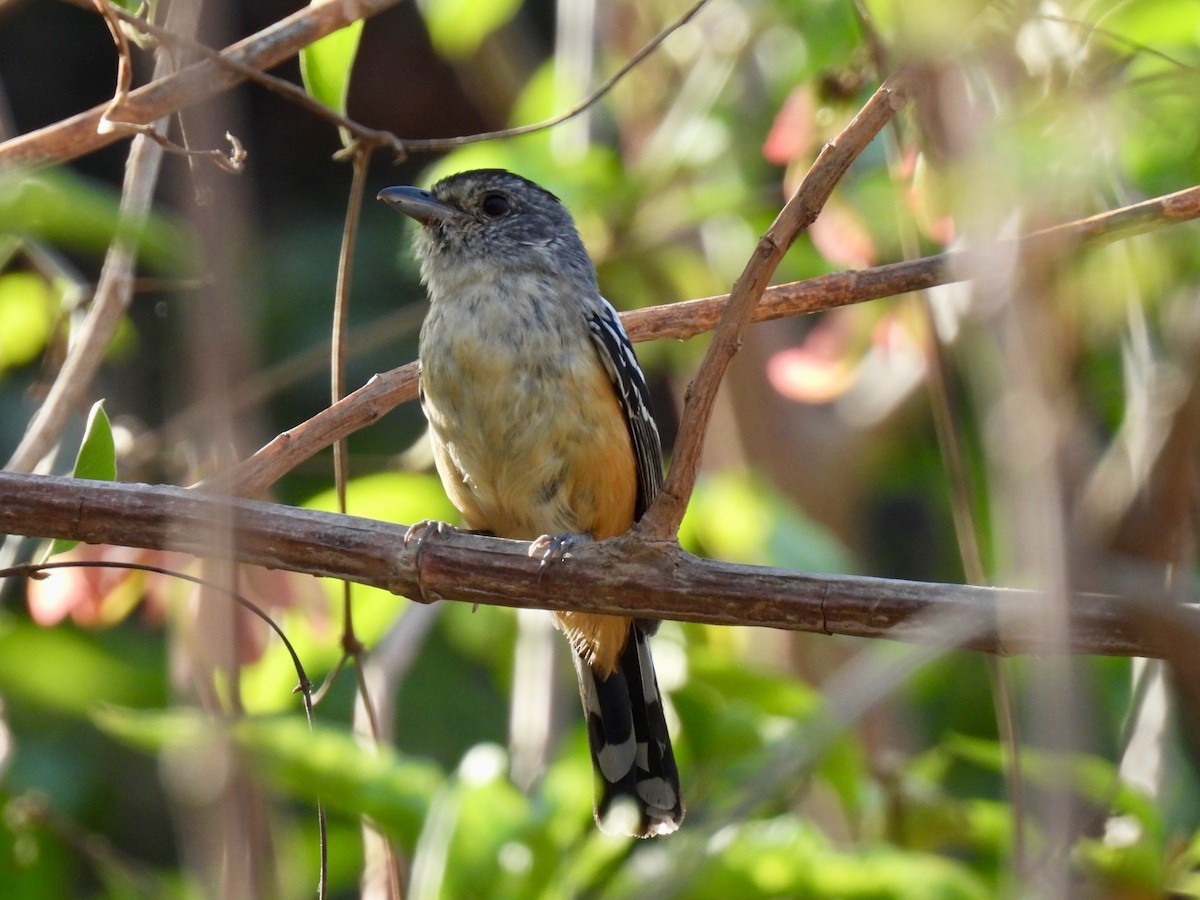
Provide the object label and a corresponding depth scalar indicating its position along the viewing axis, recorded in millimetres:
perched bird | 7457
